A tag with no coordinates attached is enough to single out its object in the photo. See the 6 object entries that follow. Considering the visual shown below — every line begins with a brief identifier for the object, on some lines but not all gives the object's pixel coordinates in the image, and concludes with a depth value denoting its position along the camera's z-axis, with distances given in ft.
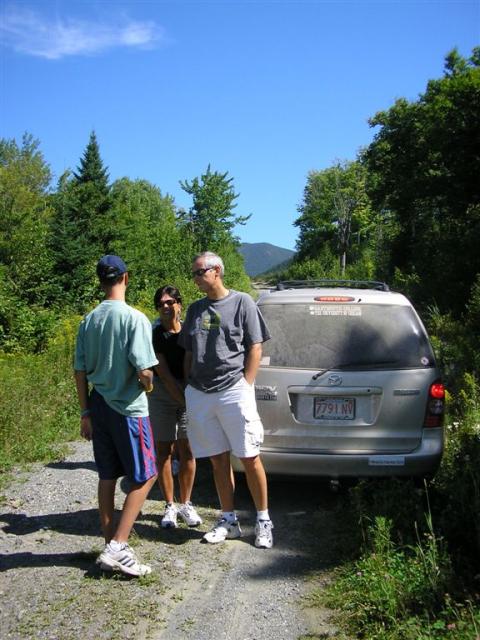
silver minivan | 16.39
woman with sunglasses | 16.48
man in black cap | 13.26
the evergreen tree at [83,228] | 118.11
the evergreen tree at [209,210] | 162.91
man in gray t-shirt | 14.75
